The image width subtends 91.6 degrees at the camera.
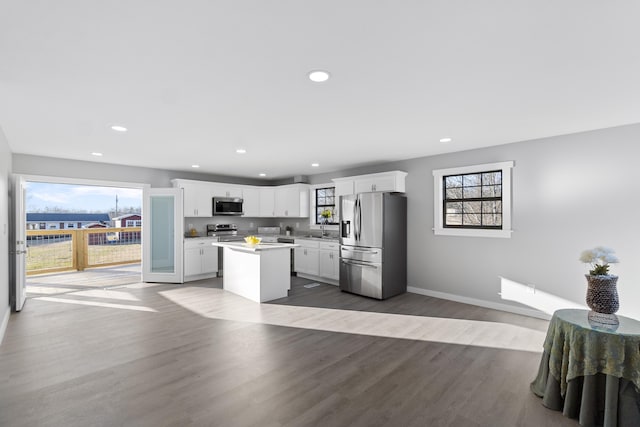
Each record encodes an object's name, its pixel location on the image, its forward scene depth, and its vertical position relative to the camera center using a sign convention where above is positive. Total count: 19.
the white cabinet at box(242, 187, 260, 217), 7.81 +0.37
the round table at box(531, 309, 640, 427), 1.94 -1.02
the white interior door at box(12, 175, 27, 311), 4.41 -0.40
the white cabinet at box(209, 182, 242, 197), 7.25 +0.62
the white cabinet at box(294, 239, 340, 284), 6.23 -0.93
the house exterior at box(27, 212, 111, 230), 7.58 -0.12
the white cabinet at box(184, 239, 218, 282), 6.56 -0.95
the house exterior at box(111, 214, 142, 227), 8.95 -0.13
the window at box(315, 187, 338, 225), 7.06 +0.24
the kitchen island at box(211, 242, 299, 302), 5.00 -0.93
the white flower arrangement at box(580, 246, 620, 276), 2.33 -0.33
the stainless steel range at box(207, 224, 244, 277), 7.23 -0.44
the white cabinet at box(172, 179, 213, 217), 6.80 +0.39
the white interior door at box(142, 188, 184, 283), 6.40 -0.40
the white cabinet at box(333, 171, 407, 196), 5.45 +0.60
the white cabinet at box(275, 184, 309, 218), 7.49 +0.36
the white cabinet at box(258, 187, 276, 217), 8.02 +0.34
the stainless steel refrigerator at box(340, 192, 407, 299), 5.11 -0.50
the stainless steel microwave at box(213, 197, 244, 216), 7.28 +0.23
